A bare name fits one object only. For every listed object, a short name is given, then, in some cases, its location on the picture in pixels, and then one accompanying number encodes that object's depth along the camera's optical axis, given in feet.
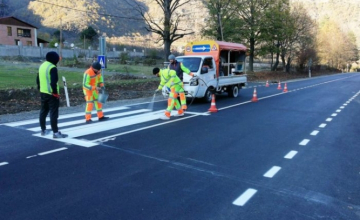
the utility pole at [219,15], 111.95
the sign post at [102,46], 51.93
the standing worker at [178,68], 37.88
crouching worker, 34.99
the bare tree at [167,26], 86.96
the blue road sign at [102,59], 48.46
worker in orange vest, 31.53
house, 203.74
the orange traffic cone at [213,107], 39.86
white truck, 45.96
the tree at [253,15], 123.95
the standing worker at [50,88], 24.39
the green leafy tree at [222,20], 114.01
